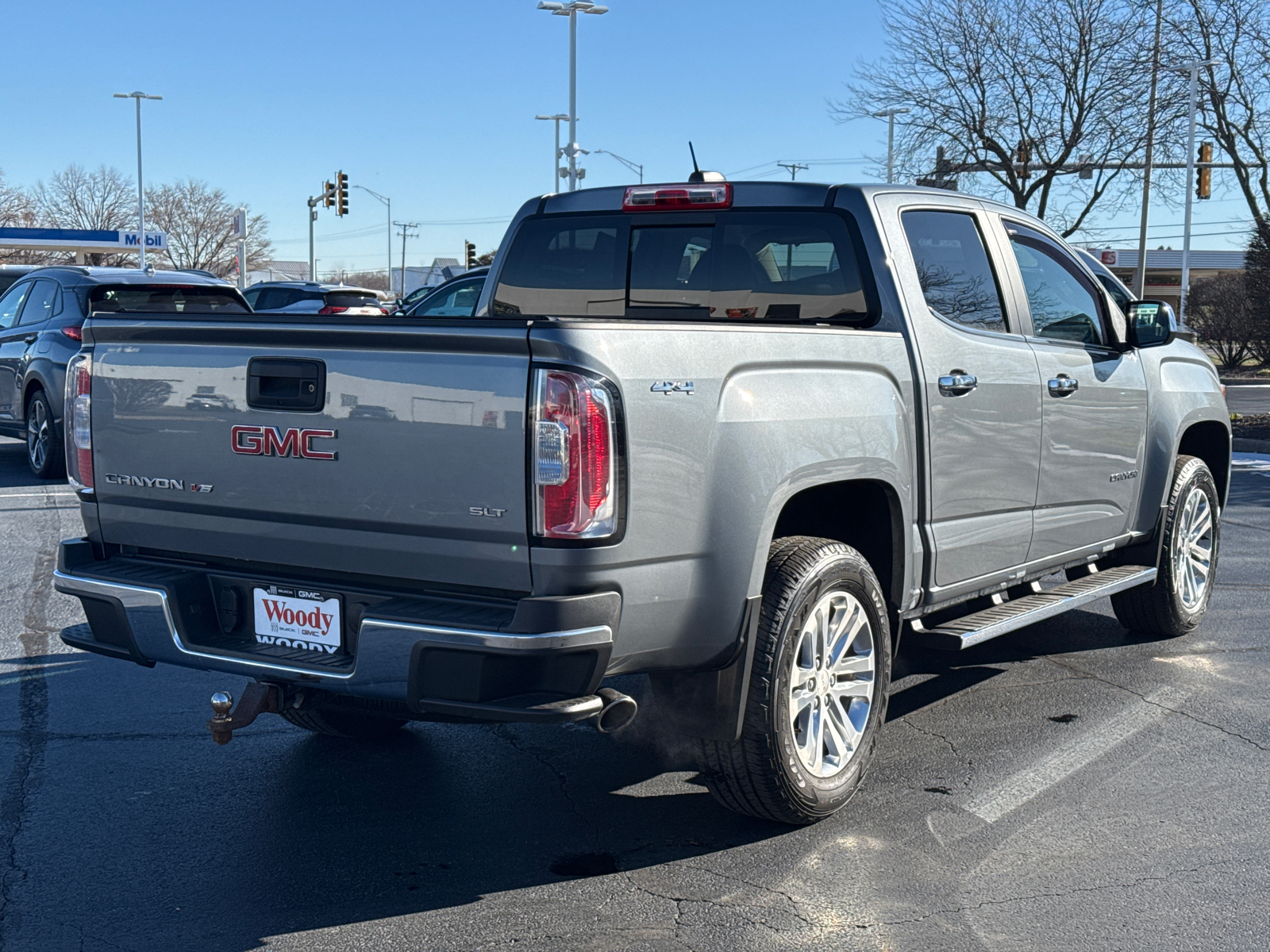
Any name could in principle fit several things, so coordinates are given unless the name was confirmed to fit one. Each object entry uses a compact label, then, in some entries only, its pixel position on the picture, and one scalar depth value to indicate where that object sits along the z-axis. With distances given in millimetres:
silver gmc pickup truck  3234
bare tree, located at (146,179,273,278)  66375
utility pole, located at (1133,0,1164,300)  25656
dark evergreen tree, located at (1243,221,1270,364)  20094
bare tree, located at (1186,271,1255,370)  32219
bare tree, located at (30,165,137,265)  66938
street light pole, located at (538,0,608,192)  39438
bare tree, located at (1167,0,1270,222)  25906
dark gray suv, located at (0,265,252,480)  11406
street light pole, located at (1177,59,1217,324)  26578
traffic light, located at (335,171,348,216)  41812
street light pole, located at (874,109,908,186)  27438
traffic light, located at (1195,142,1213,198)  28422
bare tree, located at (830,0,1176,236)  26078
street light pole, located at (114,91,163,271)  55338
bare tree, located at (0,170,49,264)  62031
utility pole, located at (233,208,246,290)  39188
